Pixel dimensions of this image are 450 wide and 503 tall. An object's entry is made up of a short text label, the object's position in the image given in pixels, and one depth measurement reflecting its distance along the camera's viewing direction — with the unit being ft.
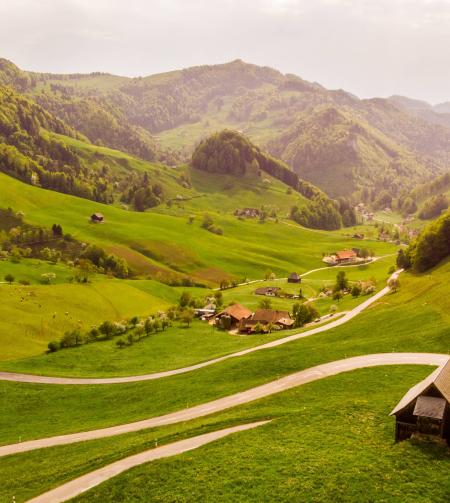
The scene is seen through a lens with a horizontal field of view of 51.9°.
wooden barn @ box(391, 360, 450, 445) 121.49
